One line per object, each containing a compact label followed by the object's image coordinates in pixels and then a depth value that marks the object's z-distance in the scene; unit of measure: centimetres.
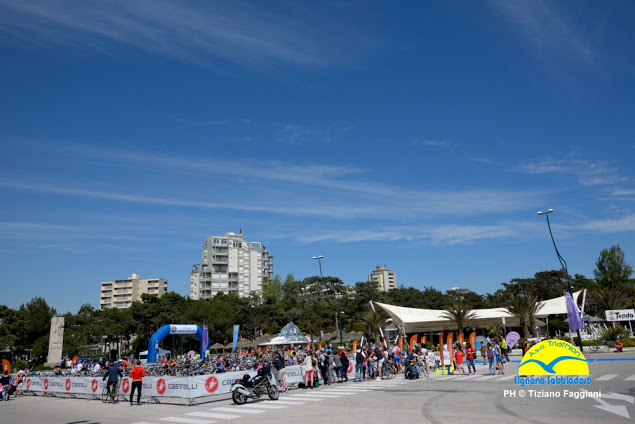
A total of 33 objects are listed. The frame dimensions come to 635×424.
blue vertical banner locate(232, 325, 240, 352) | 4801
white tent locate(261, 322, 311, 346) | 4341
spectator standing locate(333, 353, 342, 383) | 2109
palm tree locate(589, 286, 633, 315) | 4606
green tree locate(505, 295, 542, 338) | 4900
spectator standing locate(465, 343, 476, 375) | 2188
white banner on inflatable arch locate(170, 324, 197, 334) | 3756
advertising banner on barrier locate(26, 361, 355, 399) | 1614
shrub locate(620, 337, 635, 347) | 3200
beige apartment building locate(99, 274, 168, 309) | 13725
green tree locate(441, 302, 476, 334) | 5212
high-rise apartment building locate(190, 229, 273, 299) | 11519
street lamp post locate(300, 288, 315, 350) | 7363
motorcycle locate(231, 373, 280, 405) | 1520
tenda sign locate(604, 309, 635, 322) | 3398
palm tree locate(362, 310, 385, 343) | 5562
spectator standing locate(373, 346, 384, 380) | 2211
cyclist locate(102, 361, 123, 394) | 1834
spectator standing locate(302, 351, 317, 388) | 1938
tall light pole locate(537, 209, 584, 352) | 3168
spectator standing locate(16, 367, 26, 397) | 2367
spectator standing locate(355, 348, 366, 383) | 2119
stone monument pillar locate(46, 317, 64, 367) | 5031
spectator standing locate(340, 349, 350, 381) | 2144
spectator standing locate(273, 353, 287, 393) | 1780
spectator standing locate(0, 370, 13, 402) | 2151
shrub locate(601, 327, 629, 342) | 3256
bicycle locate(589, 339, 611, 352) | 3153
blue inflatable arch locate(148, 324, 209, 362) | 3562
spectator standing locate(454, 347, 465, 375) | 2248
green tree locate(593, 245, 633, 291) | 6925
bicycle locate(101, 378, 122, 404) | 1822
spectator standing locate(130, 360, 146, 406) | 1680
